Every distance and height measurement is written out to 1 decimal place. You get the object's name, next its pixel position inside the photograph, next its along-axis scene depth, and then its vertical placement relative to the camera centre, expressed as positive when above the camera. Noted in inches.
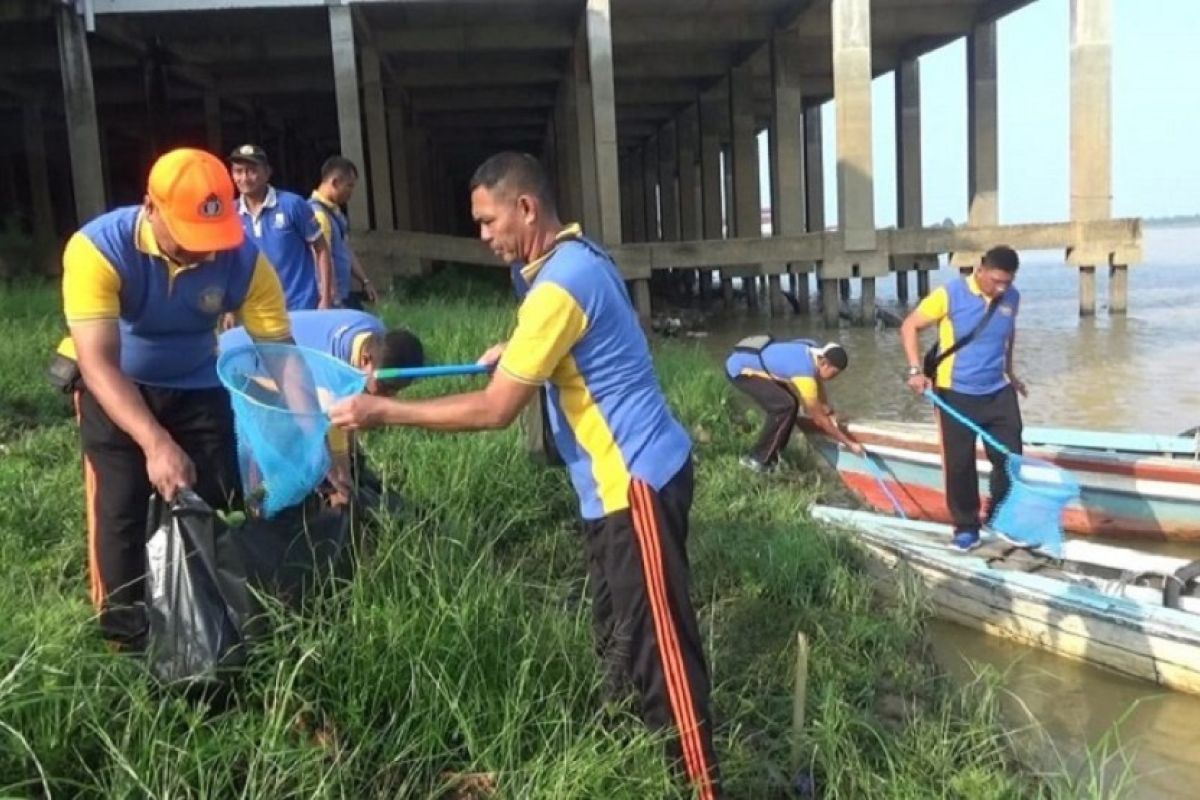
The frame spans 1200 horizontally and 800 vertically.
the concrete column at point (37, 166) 858.1 +101.1
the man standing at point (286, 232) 214.5 +9.6
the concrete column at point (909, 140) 1008.2 +97.7
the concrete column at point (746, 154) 995.9 +91.8
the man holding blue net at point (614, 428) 102.1 -16.1
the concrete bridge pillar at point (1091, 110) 689.6 +80.1
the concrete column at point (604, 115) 682.2 +93.6
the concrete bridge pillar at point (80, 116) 624.4 +102.1
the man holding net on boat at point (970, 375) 238.1 -28.9
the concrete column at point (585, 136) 774.5 +91.1
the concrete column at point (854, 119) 681.6 +81.5
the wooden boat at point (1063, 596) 187.3 -67.3
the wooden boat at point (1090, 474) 276.5 -61.3
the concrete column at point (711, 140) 1146.7 +122.5
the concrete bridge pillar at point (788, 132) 874.1 +97.1
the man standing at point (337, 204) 240.7 +16.3
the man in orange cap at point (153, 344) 108.1 -6.0
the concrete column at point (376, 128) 764.0 +104.4
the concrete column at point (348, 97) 647.8 +107.9
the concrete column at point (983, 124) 878.4 +96.3
